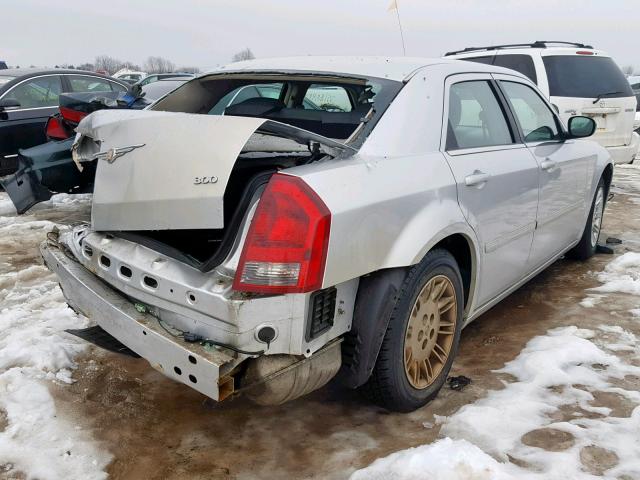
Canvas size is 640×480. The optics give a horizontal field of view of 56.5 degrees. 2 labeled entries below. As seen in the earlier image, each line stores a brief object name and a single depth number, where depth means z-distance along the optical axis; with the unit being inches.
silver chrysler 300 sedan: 80.6
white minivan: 259.9
